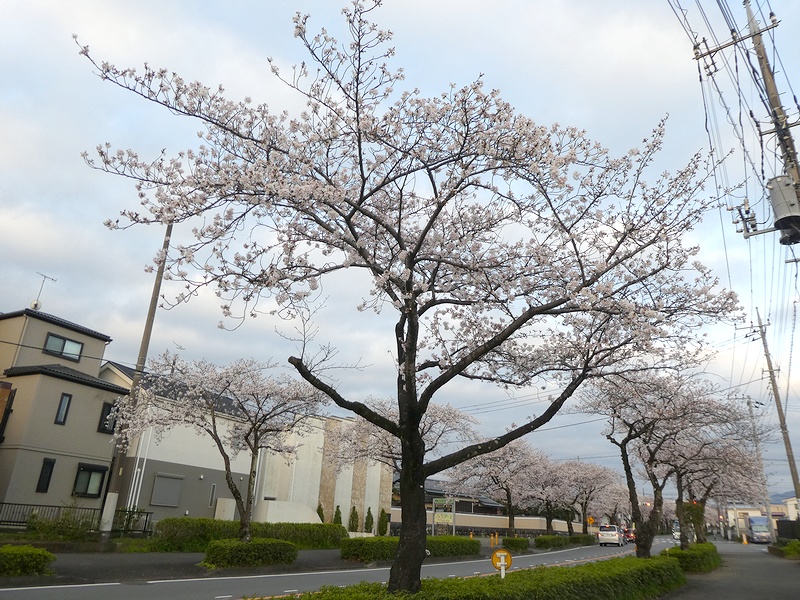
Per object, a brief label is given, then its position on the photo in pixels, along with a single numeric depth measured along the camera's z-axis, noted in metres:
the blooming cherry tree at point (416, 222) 7.43
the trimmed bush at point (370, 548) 21.22
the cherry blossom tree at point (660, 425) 15.20
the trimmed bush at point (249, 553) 16.38
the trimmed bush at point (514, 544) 32.84
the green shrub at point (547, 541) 37.72
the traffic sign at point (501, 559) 9.21
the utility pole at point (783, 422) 28.30
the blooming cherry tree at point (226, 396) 18.42
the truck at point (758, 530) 63.82
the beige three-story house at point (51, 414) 21.70
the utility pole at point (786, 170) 9.55
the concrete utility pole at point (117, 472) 17.16
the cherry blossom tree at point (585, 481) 48.56
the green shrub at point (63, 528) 17.75
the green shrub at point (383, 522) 35.73
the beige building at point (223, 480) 24.64
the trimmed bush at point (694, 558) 20.44
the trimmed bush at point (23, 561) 12.02
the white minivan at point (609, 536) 46.56
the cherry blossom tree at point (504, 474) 35.59
